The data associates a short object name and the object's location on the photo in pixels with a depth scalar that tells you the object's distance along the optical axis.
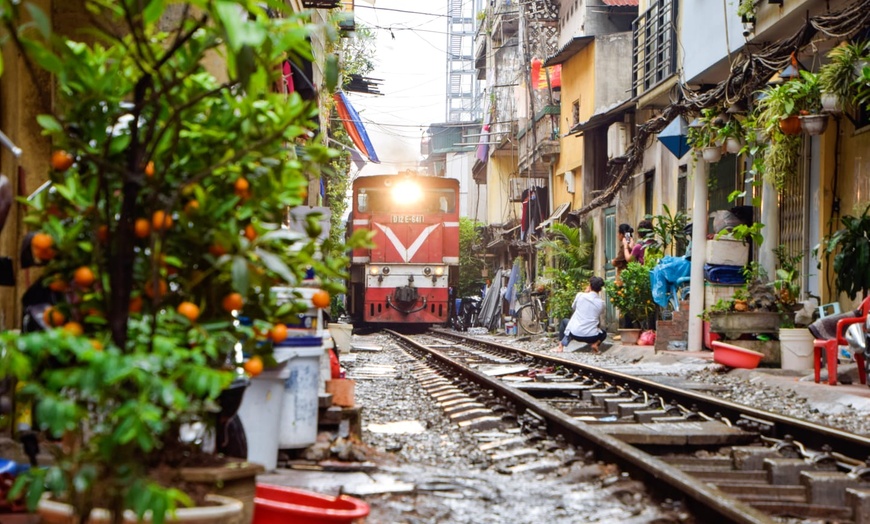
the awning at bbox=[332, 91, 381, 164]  28.95
